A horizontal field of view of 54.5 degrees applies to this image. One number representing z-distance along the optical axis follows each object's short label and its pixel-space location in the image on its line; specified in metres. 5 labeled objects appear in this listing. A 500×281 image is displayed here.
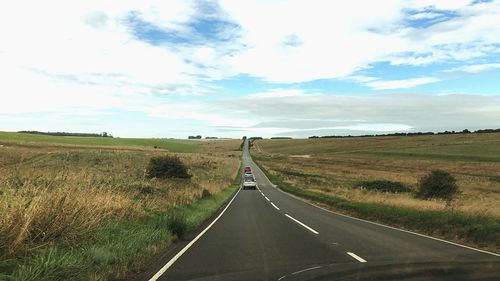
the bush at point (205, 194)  30.36
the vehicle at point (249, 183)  58.65
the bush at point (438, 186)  38.24
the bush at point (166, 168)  50.25
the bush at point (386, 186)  49.62
